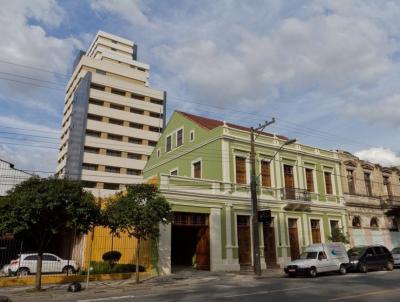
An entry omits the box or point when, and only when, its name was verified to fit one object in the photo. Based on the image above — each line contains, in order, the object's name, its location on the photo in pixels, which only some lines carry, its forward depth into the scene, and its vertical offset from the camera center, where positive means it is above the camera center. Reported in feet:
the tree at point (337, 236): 99.96 +4.02
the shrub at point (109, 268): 65.81 -2.47
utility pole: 70.85 +5.28
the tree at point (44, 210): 49.19 +5.83
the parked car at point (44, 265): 70.09 -1.92
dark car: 76.74 -1.32
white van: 68.33 -1.66
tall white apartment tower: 204.85 +72.98
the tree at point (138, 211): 58.42 +6.42
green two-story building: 80.89 +13.42
